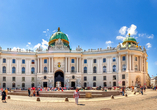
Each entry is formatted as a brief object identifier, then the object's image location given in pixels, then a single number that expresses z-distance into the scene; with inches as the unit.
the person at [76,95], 872.4
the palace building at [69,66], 2763.3
